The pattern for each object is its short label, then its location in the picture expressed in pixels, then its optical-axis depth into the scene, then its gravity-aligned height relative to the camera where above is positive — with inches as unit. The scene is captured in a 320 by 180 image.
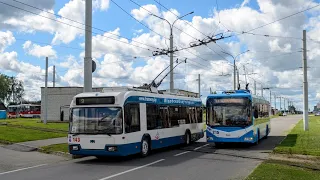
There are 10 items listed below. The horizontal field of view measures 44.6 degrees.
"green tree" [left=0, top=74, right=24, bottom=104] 5147.6 +270.9
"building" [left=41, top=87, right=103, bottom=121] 2182.6 +54.9
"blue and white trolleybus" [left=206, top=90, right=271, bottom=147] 746.8 -23.0
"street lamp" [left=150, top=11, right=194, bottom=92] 1113.1 +125.7
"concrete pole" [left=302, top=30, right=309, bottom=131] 1211.9 +45.3
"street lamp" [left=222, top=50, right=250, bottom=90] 1862.7 +159.8
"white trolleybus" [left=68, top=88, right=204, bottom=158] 559.2 -24.2
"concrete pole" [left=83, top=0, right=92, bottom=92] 719.1 +107.1
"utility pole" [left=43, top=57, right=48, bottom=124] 1626.5 -0.7
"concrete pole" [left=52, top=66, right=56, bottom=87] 2459.6 +183.9
